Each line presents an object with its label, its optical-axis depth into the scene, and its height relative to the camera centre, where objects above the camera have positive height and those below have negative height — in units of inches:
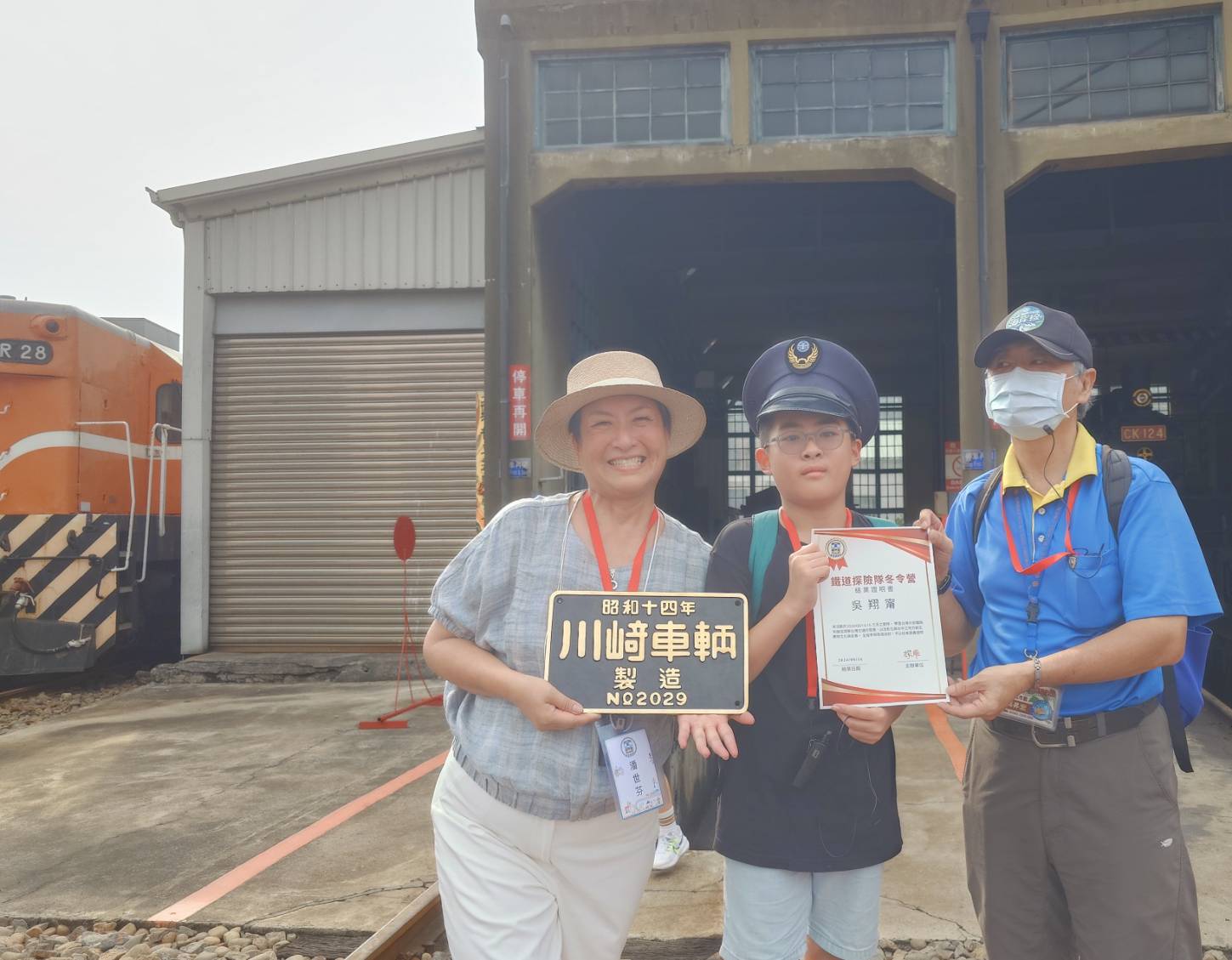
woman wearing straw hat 80.7 -17.3
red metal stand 286.5 -31.7
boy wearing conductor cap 83.7 -23.2
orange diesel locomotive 336.5 +8.2
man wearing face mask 81.4 -15.7
